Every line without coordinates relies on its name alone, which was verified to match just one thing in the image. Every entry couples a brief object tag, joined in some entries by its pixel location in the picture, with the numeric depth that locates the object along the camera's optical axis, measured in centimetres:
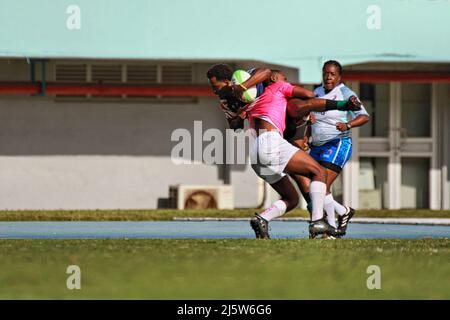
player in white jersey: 1444
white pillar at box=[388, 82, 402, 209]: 2609
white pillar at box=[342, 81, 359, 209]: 2600
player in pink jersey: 1310
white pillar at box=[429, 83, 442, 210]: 2612
